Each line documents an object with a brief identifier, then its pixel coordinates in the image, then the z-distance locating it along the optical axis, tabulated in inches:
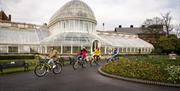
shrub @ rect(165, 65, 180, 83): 268.7
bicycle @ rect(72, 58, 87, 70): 426.7
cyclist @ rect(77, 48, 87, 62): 435.5
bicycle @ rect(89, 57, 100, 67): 496.2
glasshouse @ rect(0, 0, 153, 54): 777.6
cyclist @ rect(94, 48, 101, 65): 511.2
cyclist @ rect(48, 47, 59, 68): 337.9
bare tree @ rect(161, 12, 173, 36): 1336.5
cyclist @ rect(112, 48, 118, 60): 524.7
